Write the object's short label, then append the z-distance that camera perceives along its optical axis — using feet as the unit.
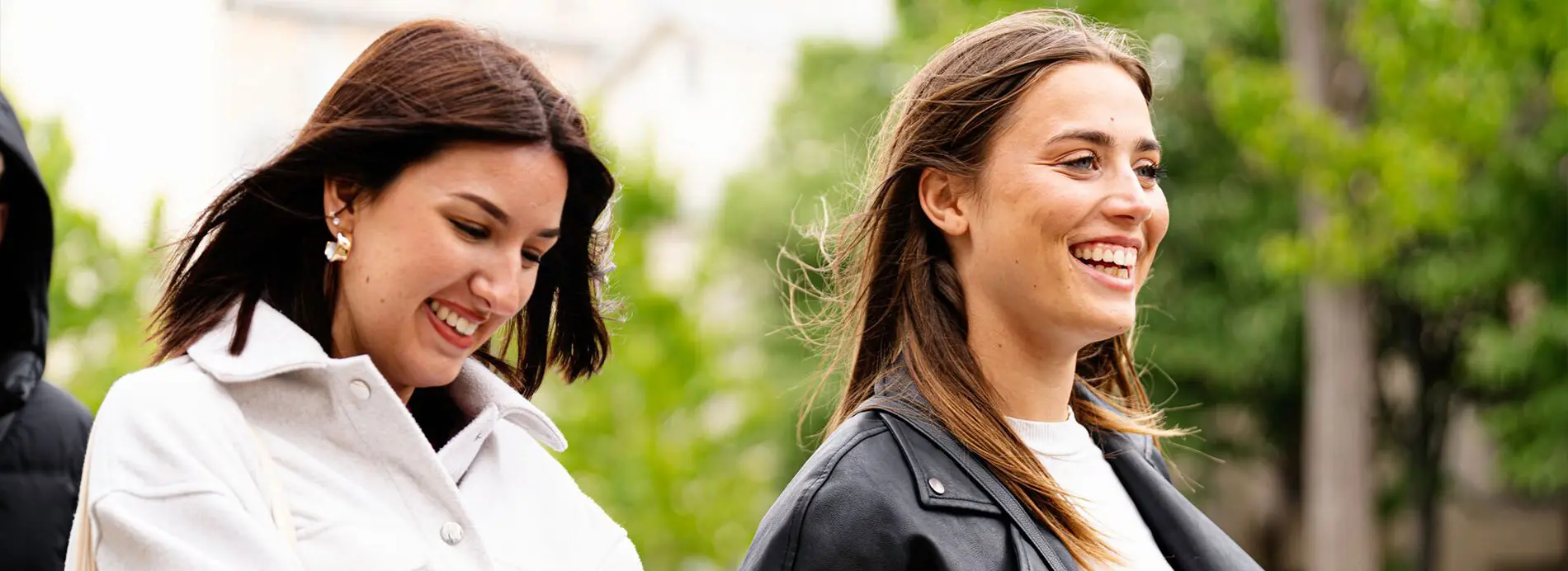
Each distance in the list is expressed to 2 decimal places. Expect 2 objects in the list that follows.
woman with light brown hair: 8.46
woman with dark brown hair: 6.95
